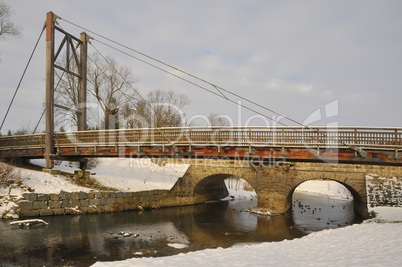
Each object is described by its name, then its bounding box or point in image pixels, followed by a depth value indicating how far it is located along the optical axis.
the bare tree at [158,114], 35.57
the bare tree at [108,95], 30.05
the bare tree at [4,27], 22.57
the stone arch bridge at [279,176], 19.31
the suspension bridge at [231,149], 12.81
